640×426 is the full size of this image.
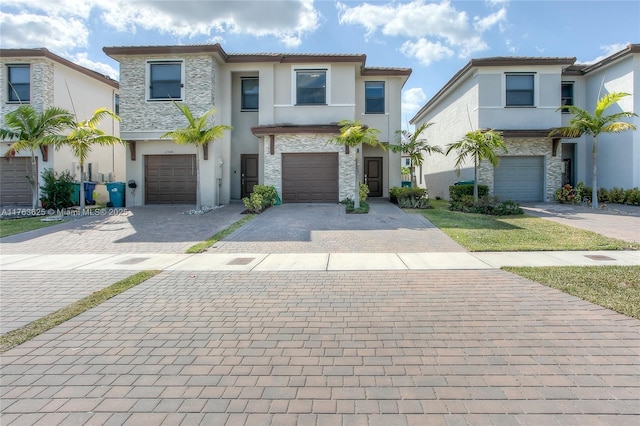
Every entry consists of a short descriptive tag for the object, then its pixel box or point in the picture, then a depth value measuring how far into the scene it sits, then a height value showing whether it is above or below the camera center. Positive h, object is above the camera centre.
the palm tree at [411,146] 17.88 +2.52
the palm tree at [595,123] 14.49 +3.11
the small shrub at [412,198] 16.20 -0.09
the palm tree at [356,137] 14.25 +2.41
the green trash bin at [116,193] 17.47 +0.13
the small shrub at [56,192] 15.83 +0.16
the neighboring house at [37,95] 17.20 +5.04
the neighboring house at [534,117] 17.23 +3.98
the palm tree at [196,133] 14.53 +2.58
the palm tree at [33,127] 14.19 +2.79
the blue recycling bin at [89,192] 18.45 +0.19
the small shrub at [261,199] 14.76 -0.13
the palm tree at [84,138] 14.23 +2.35
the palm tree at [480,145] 14.56 +2.14
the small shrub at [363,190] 15.77 +0.26
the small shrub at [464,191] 16.27 +0.23
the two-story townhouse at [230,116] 16.61 +3.87
